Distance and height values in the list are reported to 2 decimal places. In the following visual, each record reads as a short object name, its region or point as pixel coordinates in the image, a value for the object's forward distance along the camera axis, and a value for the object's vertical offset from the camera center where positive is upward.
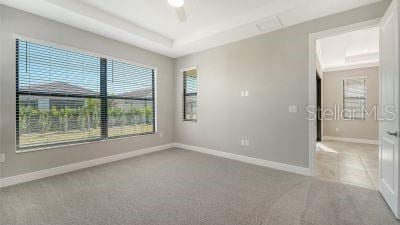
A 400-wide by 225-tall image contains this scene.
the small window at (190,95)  5.13 +0.49
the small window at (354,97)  6.26 +0.50
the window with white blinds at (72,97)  2.96 +0.29
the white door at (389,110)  1.97 +0.02
